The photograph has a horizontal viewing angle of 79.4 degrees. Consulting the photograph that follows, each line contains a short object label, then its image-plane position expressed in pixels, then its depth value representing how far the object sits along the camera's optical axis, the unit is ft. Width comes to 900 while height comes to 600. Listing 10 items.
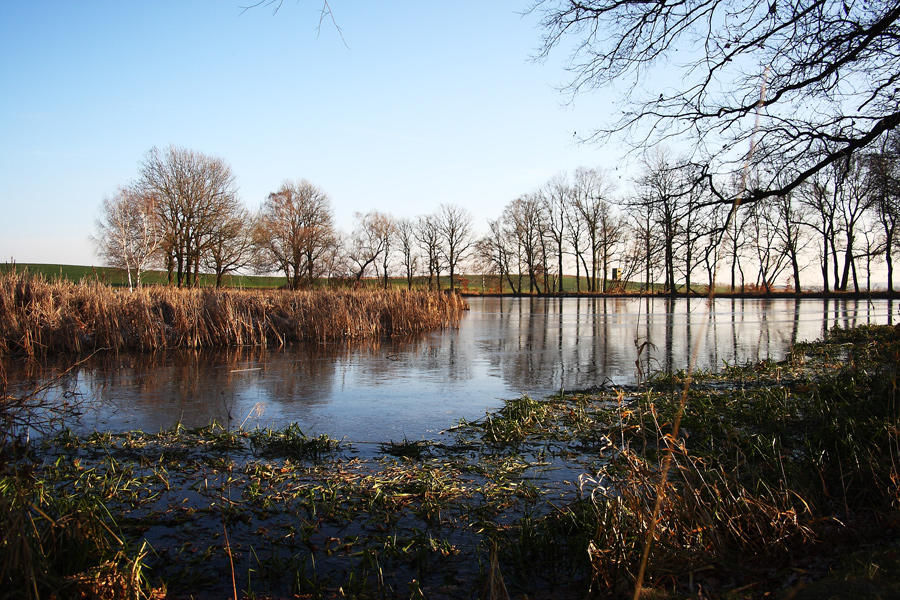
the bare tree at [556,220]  162.91
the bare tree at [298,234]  138.00
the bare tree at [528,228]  165.37
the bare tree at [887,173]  23.27
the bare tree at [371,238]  174.81
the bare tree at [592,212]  152.05
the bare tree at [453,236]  186.60
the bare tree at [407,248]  189.51
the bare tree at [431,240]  188.03
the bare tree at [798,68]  16.67
